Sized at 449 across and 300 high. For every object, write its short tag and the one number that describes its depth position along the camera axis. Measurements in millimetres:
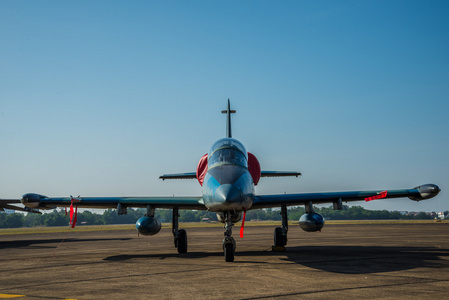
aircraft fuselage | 12805
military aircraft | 13383
